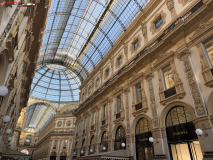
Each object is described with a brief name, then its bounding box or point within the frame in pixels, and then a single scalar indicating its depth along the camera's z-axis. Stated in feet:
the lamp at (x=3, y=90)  17.67
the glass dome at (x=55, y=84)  148.96
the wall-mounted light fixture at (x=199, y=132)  25.41
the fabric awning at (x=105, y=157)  37.45
